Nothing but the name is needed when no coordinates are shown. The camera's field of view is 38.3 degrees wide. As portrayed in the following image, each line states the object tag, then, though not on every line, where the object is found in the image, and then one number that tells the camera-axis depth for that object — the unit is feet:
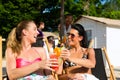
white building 38.29
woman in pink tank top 5.69
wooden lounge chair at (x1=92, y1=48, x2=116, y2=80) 8.75
